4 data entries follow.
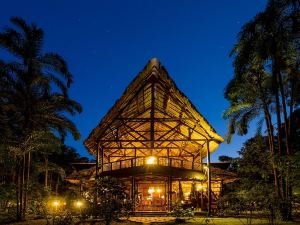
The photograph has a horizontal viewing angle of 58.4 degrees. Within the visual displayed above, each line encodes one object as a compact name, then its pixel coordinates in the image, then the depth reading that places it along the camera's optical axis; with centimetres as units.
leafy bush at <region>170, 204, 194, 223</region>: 1253
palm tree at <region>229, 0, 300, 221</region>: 1127
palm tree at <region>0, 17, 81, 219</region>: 1275
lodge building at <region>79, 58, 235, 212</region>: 1598
